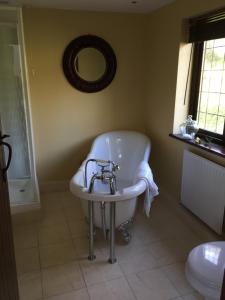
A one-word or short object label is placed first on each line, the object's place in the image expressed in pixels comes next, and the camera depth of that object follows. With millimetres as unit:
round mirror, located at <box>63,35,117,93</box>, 3168
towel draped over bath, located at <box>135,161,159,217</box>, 2316
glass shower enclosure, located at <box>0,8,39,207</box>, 2812
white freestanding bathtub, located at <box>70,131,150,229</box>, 2332
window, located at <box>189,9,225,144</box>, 2412
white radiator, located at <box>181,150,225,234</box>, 2273
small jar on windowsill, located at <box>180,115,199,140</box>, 2760
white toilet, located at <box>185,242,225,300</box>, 1478
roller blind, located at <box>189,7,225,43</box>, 2299
